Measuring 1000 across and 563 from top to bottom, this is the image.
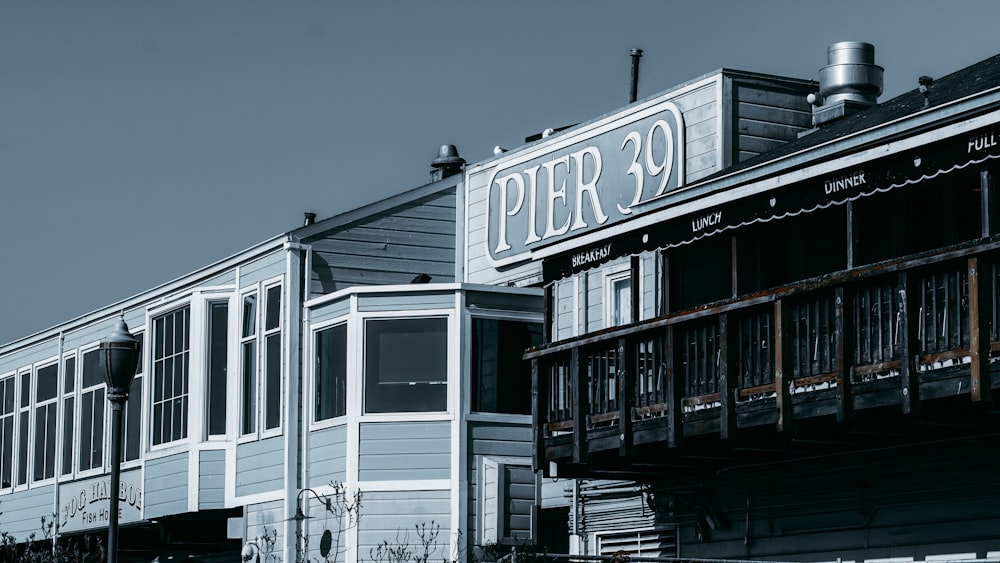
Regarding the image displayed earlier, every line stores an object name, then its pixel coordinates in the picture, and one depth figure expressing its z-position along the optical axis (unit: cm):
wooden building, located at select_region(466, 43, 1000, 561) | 1516
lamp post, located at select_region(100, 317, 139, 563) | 1553
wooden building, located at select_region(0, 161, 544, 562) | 2266
